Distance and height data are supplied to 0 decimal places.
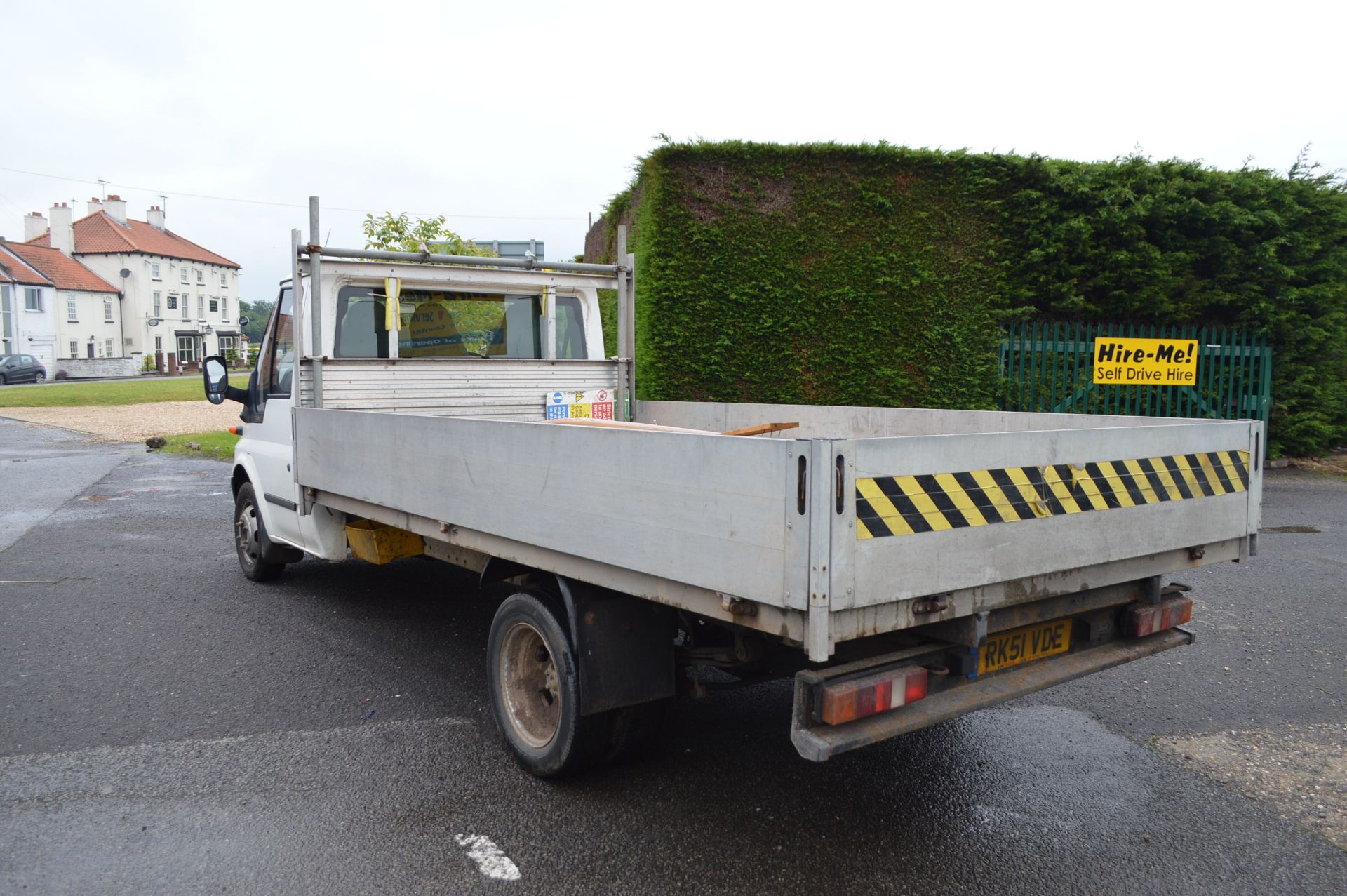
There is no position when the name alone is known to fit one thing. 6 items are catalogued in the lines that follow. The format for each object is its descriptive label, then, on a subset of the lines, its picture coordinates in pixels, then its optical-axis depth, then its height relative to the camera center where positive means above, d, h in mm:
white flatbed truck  2693 -604
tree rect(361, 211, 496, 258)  13531 +1814
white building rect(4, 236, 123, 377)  61406 +2973
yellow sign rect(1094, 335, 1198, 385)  12148 +113
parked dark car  50094 -611
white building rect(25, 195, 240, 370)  67188 +6281
